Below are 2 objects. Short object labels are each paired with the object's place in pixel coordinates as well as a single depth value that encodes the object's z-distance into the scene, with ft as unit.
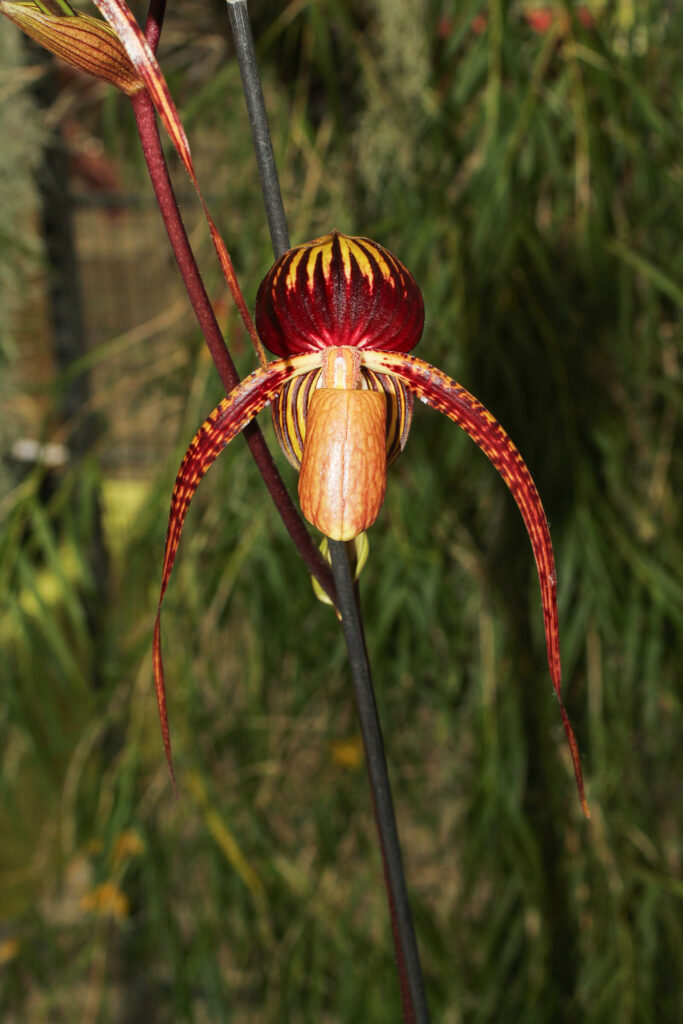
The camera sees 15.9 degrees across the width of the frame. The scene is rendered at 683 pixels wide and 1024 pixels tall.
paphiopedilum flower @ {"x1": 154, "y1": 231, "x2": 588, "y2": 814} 1.98
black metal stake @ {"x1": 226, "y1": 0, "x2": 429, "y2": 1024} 1.87
